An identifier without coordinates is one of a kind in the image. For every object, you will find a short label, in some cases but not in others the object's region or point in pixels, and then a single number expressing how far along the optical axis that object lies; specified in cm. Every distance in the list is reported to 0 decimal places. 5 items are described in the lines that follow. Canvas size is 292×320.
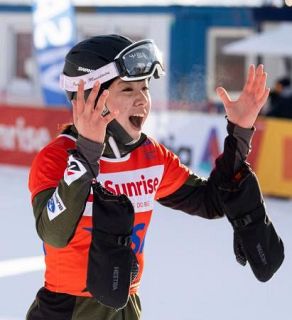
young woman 475
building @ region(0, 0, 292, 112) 3219
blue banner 2541
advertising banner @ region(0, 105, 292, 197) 1911
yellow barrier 1889
